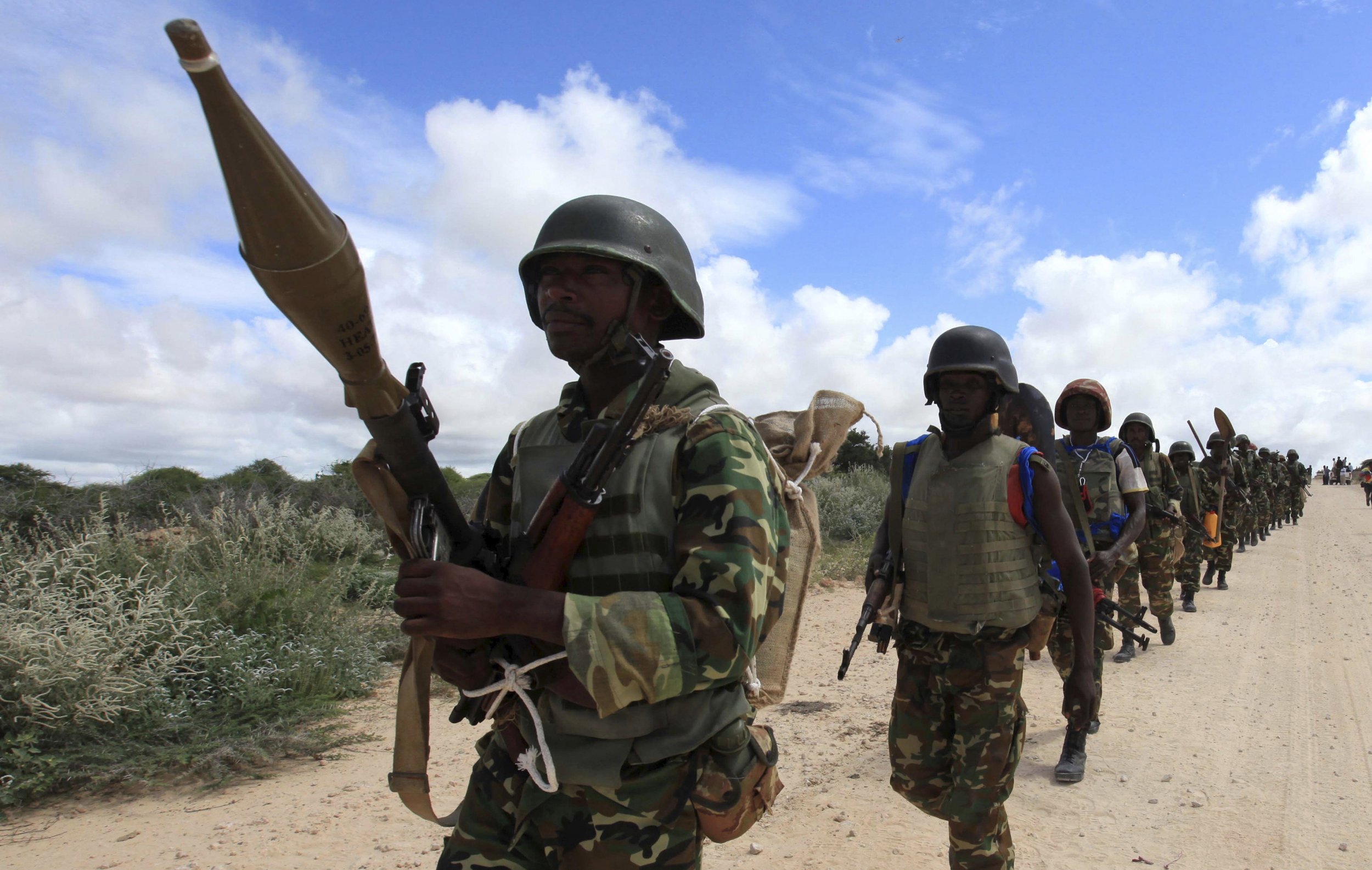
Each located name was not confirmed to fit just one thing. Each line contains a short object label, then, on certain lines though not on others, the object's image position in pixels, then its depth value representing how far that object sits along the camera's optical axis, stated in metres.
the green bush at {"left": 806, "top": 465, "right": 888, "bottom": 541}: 15.82
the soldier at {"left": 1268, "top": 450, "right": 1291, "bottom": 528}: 21.34
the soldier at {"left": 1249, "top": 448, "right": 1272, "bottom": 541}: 17.00
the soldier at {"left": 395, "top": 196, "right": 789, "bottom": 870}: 1.48
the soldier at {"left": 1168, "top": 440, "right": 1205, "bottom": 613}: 9.99
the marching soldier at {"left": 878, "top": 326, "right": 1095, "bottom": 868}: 3.06
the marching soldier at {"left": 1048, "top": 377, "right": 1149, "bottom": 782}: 5.18
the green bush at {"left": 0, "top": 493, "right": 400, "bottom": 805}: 4.66
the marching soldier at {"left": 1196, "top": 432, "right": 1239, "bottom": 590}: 11.93
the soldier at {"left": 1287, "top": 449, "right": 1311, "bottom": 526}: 24.08
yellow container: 9.94
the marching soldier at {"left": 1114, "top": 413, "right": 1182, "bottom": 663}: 7.36
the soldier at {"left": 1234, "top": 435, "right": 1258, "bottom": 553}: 15.76
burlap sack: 2.12
